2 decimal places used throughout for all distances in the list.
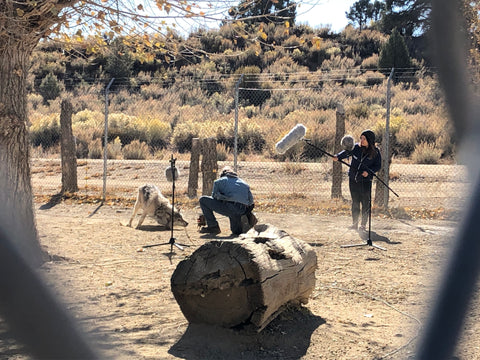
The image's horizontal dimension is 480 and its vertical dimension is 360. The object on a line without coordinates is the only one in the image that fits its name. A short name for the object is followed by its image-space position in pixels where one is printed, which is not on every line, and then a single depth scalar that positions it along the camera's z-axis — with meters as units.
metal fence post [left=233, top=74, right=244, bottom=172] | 11.82
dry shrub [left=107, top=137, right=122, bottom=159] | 21.30
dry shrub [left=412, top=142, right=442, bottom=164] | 17.64
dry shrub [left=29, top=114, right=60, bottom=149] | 24.47
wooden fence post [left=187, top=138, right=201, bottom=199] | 13.05
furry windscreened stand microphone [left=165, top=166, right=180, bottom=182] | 8.09
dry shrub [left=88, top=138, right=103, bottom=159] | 22.00
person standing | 9.16
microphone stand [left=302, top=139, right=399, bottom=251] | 8.07
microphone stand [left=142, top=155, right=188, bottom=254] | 7.71
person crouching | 8.54
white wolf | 9.34
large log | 4.32
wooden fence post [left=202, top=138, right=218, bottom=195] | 12.25
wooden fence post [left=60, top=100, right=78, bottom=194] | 12.98
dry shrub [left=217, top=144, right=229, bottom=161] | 19.27
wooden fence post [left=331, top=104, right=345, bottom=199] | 12.25
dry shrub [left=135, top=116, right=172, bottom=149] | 23.08
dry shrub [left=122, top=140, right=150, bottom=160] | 21.11
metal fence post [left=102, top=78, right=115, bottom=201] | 12.63
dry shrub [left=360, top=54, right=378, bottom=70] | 36.03
